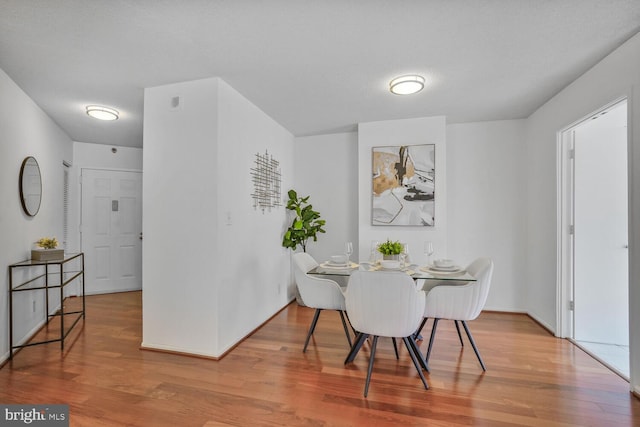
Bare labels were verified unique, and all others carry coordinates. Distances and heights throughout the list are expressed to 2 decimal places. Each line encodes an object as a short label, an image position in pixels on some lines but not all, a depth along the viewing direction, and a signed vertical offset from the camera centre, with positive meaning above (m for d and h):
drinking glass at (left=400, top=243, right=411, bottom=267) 2.92 -0.40
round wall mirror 3.09 +0.26
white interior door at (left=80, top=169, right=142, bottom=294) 5.11 -0.31
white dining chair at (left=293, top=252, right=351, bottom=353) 2.79 -0.72
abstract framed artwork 3.94 +0.36
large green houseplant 4.39 -0.18
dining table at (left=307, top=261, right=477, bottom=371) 2.47 -0.51
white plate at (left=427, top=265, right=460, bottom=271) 2.78 -0.49
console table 2.77 -0.76
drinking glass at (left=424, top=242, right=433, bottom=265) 2.96 -0.33
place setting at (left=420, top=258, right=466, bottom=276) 2.64 -0.50
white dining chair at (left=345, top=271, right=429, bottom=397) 2.11 -0.63
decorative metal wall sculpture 3.58 +0.37
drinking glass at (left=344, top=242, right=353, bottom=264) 3.06 -0.35
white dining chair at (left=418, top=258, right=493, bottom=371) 2.48 -0.70
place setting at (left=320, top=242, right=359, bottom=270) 2.98 -0.49
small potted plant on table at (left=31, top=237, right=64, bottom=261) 3.09 -0.41
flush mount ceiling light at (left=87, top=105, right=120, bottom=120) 3.46 +1.12
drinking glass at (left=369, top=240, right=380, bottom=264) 3.09 -0.38
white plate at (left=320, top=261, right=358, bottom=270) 2.93 -0.51
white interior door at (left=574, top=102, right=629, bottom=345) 3.00 -0.16
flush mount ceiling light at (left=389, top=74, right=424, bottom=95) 2.80 +1.18
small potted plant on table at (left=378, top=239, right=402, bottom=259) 2.91 -0.35
